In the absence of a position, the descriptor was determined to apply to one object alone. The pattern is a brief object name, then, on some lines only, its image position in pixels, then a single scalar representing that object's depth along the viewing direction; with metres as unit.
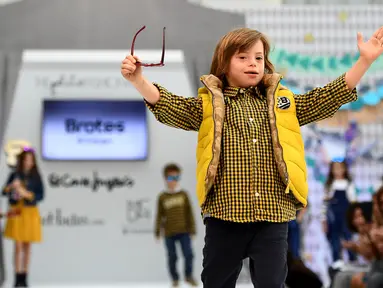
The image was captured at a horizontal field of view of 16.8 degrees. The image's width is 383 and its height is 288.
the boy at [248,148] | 3.37
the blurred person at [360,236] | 6.07
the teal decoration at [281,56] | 10.96
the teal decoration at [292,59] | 10.97
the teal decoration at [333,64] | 11.00
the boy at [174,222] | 10.46
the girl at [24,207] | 10.22
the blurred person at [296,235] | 10.19
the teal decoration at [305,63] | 10.98
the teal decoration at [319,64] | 11.00
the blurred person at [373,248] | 5.61
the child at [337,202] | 10.41
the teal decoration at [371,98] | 10.98
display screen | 10.85
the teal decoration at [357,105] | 10.93
